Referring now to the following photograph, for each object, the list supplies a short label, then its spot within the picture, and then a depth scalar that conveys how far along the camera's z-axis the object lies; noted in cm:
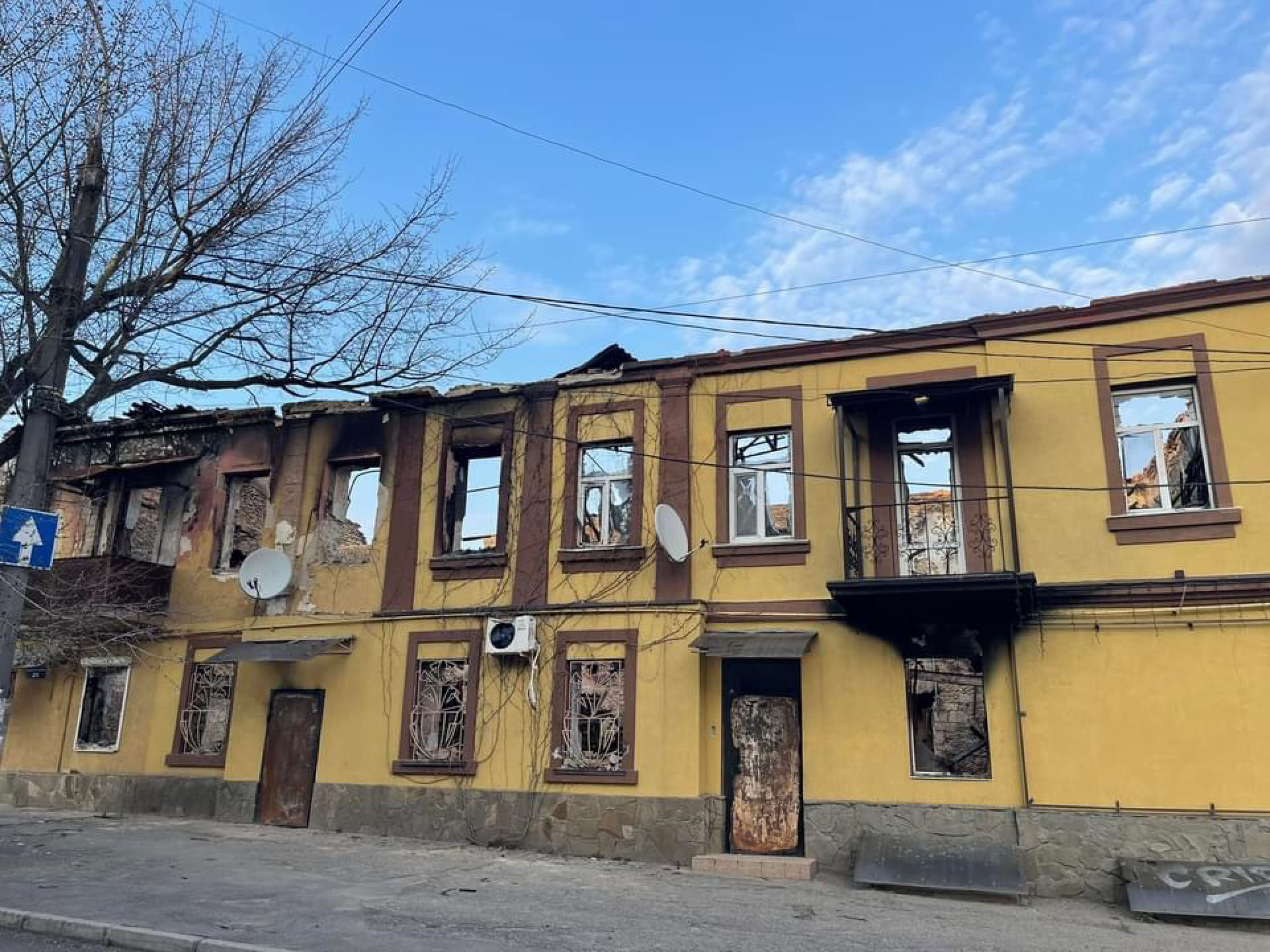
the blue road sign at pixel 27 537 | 1027
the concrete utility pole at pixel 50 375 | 1062
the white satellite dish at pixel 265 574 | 1584
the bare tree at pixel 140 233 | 1180
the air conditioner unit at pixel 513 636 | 1437
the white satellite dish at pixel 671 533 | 1355
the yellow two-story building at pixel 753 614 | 1166
